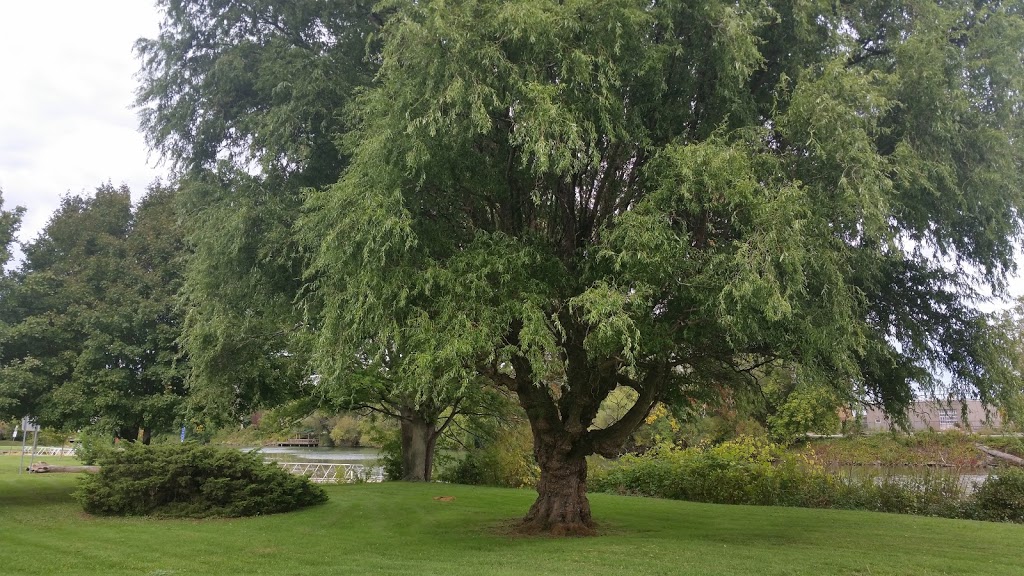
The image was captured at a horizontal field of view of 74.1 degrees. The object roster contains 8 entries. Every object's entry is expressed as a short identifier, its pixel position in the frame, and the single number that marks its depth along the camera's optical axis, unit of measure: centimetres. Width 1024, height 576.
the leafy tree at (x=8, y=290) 1484
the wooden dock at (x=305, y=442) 5800
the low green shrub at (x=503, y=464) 2361
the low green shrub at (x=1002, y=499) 1588
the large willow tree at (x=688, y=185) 825
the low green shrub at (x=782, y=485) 1650
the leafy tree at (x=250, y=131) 1135
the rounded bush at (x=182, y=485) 1443
